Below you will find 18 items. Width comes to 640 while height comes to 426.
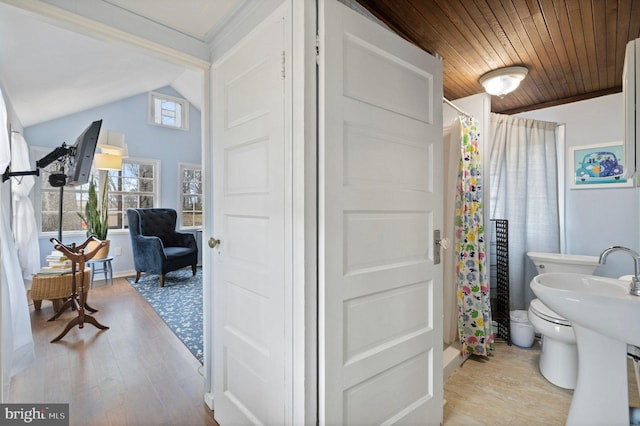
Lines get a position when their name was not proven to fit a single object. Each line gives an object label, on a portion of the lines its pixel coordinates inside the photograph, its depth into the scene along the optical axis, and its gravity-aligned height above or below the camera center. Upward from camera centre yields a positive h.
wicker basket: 2.85 -0.74
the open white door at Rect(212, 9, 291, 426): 1.17 -0.08
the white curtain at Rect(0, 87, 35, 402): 1.51 -0.55
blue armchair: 4.04 -0.46
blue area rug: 2.60 -1.05
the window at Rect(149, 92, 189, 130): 4.92 +1.79
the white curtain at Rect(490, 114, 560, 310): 2.66 +0.21
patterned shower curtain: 2.21 -0.35
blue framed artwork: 2.46 +0.39
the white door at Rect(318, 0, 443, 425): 1.09 -0.05
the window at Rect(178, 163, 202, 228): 5.28 +0.31
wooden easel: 2.62 -0.79
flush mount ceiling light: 2.14 +1.00
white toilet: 1.84 -0.88
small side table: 3.95 -0.81
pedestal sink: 1.16 -0.59
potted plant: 3.94 -0.11
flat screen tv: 2.27 +0.46
